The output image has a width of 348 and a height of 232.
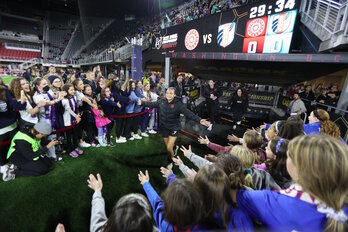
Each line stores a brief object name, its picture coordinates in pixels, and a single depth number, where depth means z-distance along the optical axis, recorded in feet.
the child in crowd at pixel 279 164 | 5.98
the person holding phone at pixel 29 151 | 8.97
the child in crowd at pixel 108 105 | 13.80
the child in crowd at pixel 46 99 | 10.80
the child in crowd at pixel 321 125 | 9.13
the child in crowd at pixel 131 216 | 3.07
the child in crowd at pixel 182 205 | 3.40
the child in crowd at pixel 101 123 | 13.60
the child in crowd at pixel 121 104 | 14.74
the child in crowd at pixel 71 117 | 11.68
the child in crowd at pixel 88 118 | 13.20
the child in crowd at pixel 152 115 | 18.78
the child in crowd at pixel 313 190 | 2.93
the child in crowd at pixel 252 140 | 7.46
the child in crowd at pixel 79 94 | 12.67
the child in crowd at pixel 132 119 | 15.89
